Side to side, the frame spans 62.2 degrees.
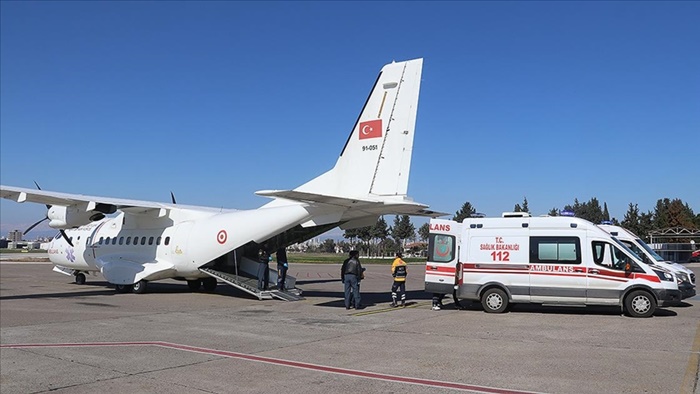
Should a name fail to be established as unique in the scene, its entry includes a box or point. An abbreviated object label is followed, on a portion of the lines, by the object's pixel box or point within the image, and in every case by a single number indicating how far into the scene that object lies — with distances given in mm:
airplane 16344
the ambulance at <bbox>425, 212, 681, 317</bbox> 13961
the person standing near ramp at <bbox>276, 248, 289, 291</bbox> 19859
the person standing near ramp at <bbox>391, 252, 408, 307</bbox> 16500
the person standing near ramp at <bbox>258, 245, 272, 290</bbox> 18797
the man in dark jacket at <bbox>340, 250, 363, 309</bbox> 15953
